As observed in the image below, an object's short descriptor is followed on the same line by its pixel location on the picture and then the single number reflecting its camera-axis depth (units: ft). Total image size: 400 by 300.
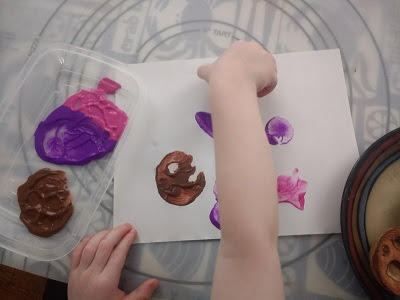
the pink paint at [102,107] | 2.11
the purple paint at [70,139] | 2.10
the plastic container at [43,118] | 1.99
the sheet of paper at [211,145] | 1.94
